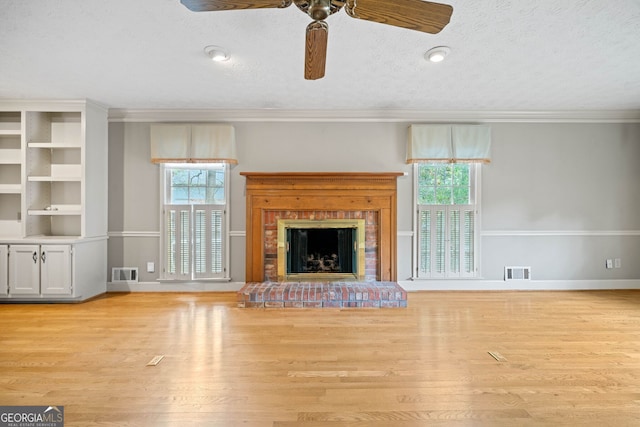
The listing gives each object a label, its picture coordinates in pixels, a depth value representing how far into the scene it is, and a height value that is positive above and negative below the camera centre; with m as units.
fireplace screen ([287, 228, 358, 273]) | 4.02 -0.43
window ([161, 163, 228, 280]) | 3.97 -0.23
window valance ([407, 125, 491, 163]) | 3.94 +0.95
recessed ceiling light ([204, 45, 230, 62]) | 2.46 +1.35
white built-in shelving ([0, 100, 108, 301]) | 3.44 +0.24
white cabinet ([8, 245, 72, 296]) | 3.42 -0.59
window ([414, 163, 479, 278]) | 4.04 -0.19
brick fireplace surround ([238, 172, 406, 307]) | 3.89 +0.11
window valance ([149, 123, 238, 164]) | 3.89 +0.94
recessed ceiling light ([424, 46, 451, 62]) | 2.46 +1.34
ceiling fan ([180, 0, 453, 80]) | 1.50 +1.04
